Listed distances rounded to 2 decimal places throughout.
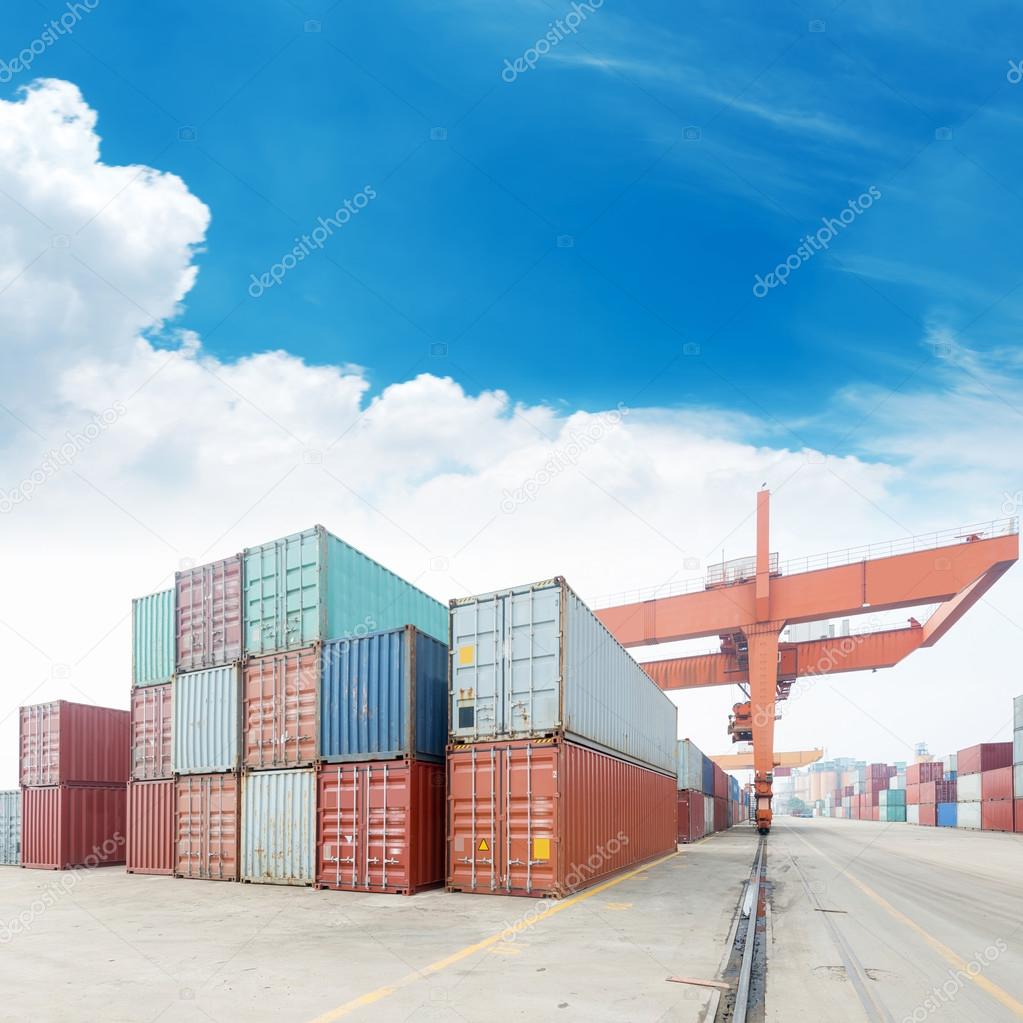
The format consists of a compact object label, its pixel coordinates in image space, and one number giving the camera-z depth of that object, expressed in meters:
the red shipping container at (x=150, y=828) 21.38
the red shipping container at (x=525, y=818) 15.95
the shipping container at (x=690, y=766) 38.91
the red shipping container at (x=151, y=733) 22.05
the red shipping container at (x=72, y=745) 26.14
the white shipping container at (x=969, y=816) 64.00
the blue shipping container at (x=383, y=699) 17.70
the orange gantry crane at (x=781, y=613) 35.78
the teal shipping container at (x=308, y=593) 19.39
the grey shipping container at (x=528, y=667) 16.61
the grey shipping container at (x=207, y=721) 20.14
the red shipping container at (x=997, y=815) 56.34
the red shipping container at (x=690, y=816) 38.34
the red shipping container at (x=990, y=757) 61.06
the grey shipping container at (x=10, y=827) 28.44
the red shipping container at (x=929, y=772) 85.62
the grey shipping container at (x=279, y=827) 18.41
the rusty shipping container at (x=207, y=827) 19.84
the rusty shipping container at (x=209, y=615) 20.83
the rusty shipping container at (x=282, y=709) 18.98
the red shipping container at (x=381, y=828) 17.20
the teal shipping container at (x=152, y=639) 22.33
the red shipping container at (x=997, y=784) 56.25
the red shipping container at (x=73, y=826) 25.92
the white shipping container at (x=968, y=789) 63.91
